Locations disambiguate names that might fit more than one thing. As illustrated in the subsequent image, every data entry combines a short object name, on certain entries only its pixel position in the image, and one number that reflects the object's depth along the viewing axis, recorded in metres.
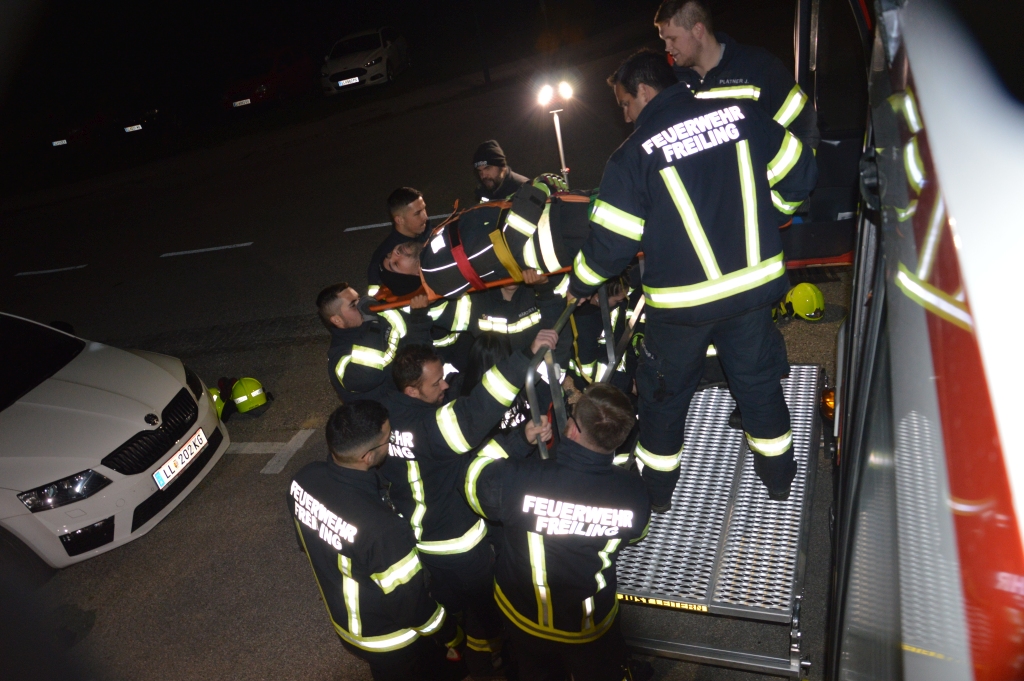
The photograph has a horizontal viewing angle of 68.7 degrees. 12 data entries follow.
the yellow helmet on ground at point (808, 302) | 5.56
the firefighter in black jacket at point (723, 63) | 4.06
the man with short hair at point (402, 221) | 4.80
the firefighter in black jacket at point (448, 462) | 3.11
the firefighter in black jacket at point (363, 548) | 2.80
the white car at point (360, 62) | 19.41
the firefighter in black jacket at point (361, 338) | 3.99
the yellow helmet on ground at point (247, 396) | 6.19
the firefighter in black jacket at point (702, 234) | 3.00
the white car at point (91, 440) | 4.65
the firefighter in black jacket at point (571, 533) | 2.66
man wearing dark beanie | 5.32
